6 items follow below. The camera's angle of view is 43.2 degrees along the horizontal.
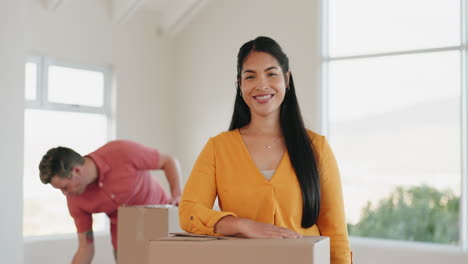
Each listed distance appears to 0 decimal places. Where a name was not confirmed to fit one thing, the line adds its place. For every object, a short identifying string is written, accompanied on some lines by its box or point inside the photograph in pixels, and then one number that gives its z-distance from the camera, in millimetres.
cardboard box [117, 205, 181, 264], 2143
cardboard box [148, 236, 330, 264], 1162
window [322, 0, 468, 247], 4629
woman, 1445
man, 2676
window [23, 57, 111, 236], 4652
